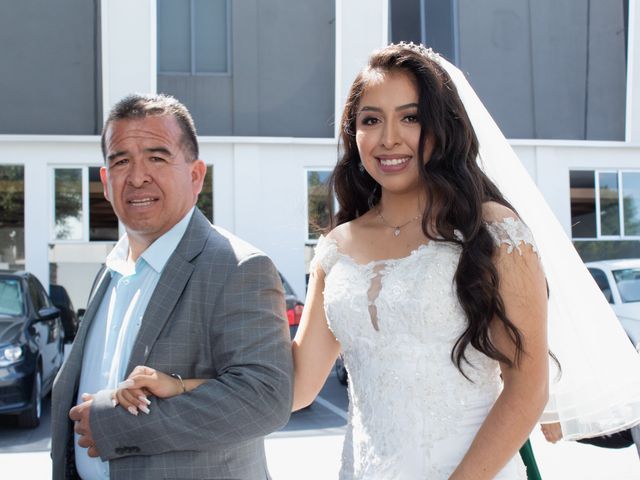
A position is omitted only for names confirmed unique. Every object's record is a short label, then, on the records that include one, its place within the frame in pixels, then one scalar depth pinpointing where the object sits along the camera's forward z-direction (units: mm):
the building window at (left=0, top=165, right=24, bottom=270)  15297
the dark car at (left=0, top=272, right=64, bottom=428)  7766
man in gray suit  2141
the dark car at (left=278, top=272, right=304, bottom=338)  8961
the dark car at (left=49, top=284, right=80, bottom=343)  12650
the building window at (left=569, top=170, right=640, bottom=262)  17484
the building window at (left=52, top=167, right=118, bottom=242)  15492
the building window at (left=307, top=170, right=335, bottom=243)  15383
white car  10062
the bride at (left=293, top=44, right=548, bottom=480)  2158
